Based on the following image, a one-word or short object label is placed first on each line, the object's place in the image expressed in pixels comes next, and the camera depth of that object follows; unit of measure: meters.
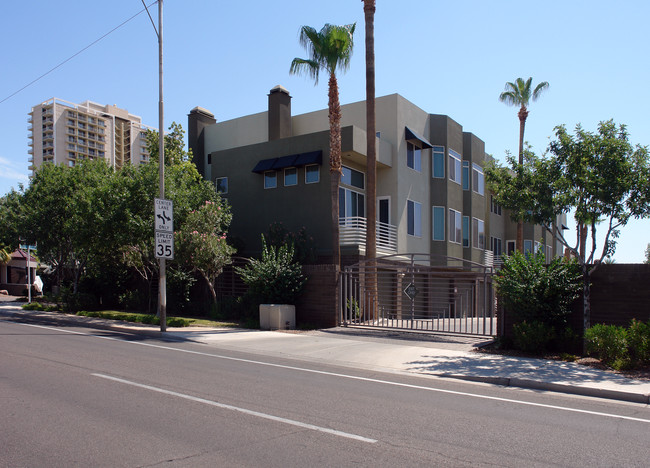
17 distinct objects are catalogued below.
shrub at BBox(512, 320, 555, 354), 12.09
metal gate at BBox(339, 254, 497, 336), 16.51
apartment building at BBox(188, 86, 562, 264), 23.36
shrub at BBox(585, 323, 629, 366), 10.38
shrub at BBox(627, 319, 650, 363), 10.22
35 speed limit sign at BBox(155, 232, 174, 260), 16.12
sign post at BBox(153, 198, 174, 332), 16.12
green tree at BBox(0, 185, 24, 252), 27.90
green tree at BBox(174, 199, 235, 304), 19.36
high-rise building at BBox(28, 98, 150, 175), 134.38
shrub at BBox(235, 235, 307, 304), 18.48
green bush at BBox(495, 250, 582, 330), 12.41
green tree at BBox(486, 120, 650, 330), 11.12
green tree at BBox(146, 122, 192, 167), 27.44
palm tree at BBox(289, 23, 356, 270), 19.78
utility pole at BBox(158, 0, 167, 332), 16.50
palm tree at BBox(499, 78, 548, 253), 34.25
